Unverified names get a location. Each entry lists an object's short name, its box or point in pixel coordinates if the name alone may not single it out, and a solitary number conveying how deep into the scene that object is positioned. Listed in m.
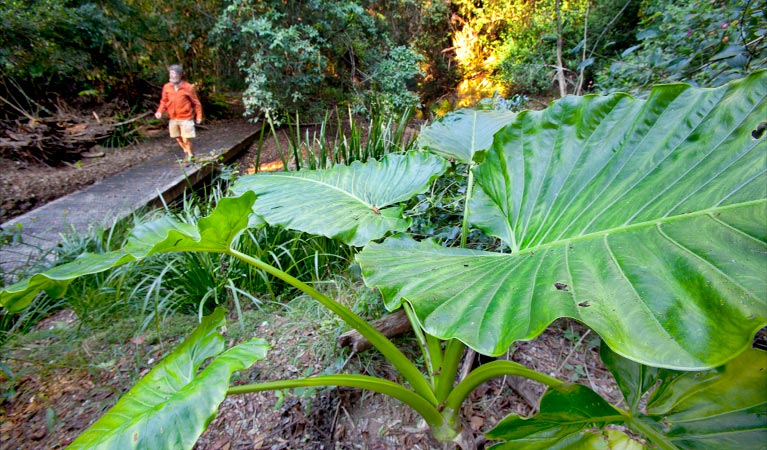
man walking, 3.84
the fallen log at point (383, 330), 1.18
